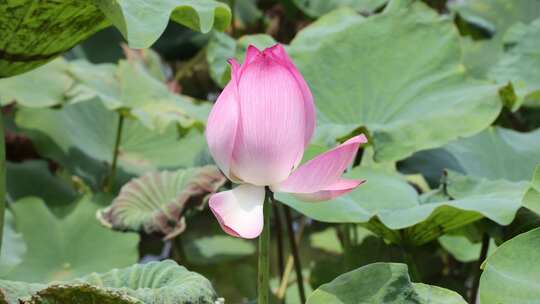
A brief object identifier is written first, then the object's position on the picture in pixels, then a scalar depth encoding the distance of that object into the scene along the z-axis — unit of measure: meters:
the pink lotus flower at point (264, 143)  1.61
